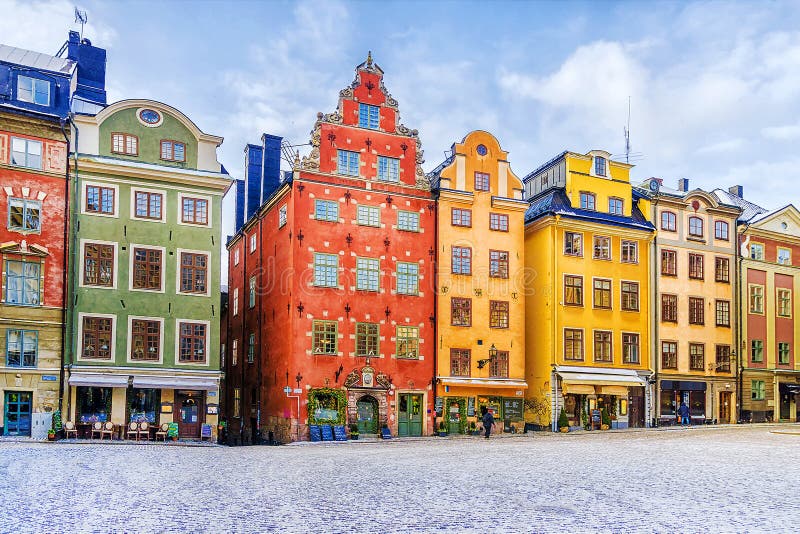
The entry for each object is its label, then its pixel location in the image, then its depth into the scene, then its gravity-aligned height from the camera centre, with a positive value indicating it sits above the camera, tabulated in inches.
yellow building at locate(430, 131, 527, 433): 1700.3 +110.1
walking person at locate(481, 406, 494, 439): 1508.4 -155.4
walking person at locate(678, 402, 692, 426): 1921.8 -174.4
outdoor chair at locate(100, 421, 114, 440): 1397.6 -163.5
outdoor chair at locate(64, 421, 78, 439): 1368.1 -160.4
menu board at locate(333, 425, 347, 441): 1520.7 -182.1
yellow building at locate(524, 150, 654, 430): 1797.5 +98.0
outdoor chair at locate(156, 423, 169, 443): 1429.3 -171.0
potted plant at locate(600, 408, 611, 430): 1807.3 -181.2
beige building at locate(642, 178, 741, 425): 1962.4 +86.1
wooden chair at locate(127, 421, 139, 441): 1417.3 -165.1
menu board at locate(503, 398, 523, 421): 1748.3 -152.1
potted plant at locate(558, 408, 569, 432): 1722.4 -175.9
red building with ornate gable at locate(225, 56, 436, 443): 1571.1 +107.9
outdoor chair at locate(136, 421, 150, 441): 1417.0 -165.3
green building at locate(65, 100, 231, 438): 1451.8 +118.6
